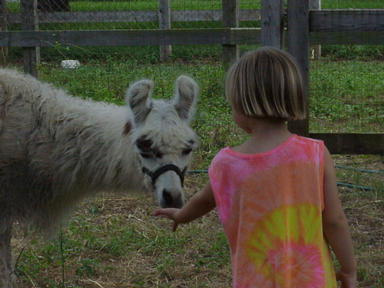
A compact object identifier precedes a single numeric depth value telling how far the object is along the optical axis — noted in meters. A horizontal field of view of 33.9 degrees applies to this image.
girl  2.09
